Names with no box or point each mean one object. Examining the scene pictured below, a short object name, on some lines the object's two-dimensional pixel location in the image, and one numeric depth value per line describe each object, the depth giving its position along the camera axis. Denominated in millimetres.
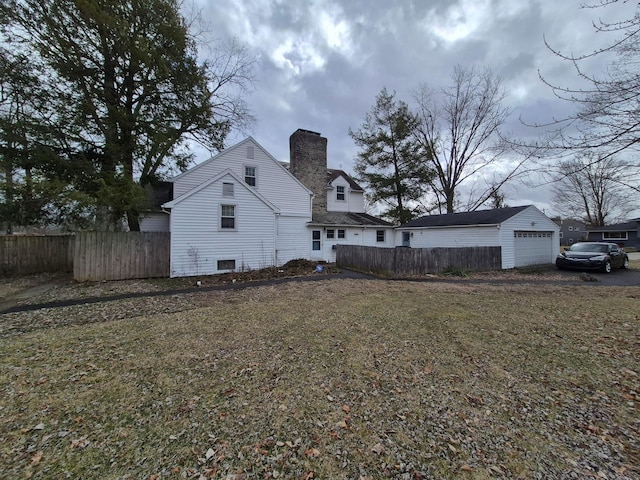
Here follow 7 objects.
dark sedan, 13047
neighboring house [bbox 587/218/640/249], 33156
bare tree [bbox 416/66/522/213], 22012
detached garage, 14766
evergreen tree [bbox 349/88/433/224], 24406
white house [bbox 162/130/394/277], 11617
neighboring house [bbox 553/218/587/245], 51250
